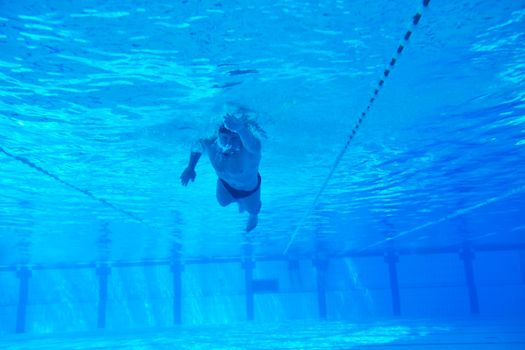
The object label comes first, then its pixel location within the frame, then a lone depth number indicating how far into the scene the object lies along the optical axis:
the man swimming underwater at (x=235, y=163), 7.95
